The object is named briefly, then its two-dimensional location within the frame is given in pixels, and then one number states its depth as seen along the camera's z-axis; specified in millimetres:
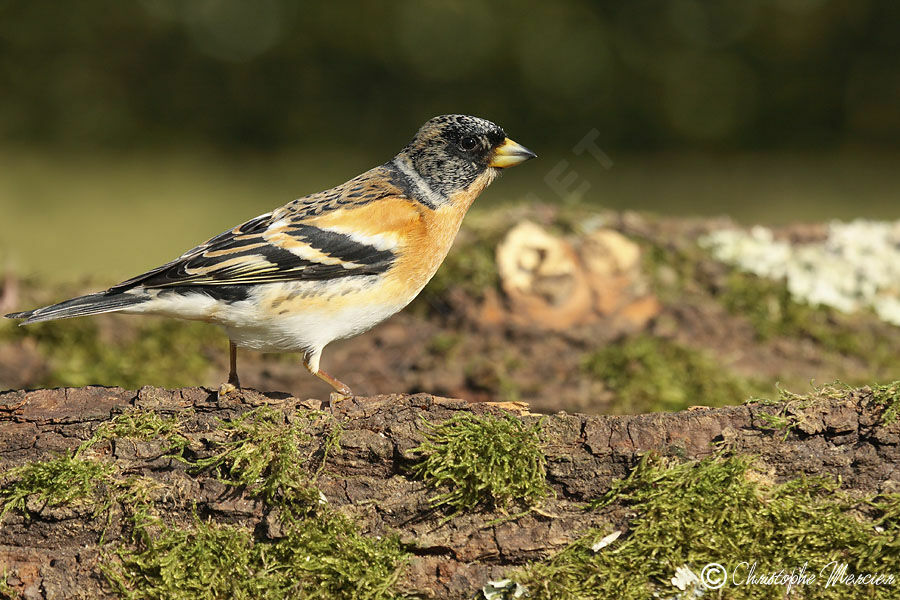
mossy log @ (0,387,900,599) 6770
